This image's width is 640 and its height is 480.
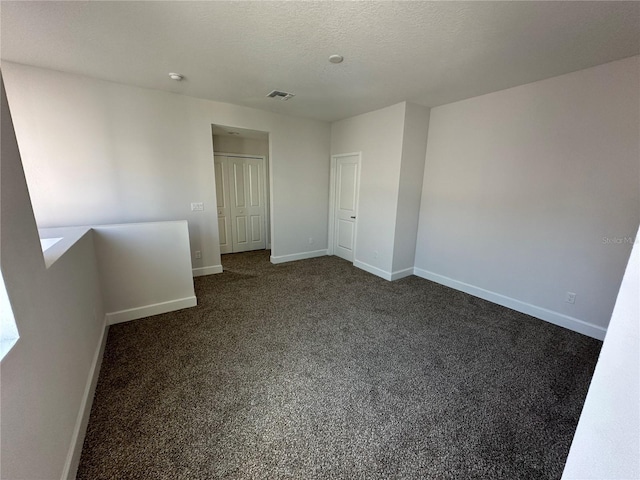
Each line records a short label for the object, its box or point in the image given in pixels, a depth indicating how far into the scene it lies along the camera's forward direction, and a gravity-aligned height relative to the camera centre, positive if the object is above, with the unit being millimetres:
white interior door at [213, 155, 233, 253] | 5102 -433
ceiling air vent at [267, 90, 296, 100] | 3333 +1156
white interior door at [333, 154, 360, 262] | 4664 -382
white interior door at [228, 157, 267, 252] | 5332 -453
